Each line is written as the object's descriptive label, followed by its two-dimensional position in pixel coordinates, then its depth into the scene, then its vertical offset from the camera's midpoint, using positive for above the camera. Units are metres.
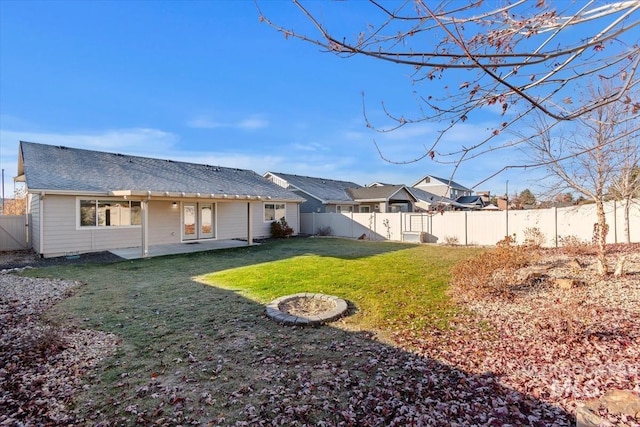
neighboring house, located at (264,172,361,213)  23.19 +1.60
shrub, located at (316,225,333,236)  20.62 -1.12
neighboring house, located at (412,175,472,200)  40.34 +3.79
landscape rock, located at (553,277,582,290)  6.10 -1.39
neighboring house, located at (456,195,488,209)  35.69 +1.44
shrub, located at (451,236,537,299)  6.15 -1.29
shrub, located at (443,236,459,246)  15.82 -1.40
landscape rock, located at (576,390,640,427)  2.30 -1.54
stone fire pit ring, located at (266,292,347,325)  5.02 -1.66
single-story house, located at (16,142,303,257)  11.59 +0.56
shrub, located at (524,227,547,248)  13.29 -0.95
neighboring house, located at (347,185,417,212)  24.26 +1.19
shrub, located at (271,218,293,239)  18.98 -0.96
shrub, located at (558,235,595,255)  9.74 -1.14
